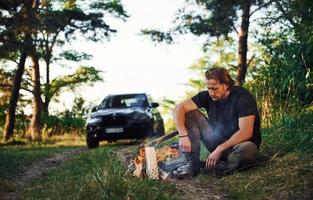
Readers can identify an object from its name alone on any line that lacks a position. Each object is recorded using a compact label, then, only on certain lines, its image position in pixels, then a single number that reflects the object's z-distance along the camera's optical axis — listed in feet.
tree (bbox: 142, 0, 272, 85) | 61.87
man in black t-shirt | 20.66
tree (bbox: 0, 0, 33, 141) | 57.16
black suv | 51.19
